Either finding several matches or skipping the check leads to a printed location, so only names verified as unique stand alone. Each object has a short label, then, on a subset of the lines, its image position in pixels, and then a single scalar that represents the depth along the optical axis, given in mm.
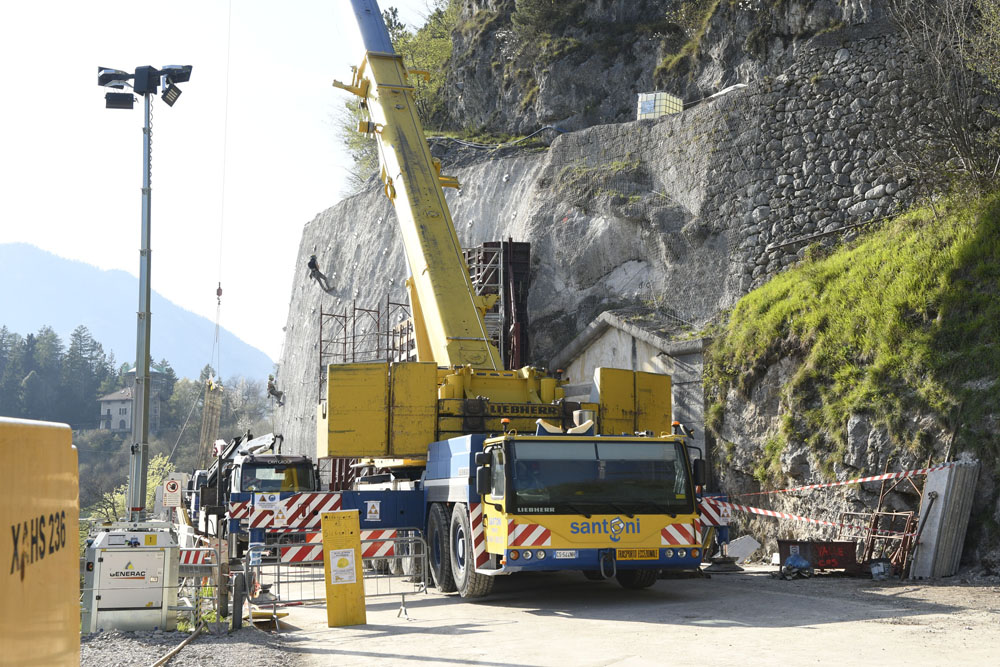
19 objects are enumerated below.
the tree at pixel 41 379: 98125
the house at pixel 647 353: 21920
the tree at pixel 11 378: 97062
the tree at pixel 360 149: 54481
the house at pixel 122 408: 104688
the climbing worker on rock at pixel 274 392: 45181
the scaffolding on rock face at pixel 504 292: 29109
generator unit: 10008
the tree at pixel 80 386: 102375
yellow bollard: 10977
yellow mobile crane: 11445
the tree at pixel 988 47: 17127
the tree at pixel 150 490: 60797
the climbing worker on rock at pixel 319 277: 44088
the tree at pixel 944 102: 18203
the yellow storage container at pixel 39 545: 2814
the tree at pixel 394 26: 57841
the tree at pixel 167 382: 109875
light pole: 16297
